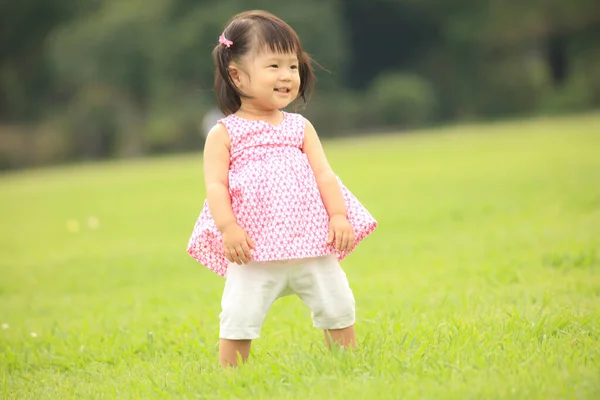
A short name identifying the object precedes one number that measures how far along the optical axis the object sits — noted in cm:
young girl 697
